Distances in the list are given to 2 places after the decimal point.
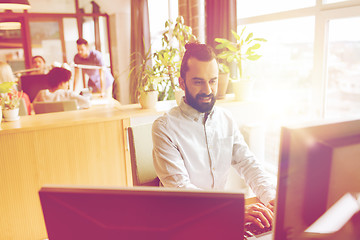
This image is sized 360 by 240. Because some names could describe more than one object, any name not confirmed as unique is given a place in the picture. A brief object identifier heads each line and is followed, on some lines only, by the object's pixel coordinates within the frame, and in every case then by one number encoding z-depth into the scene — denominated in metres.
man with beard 1.42
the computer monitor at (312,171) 0.61
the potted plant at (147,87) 2.38
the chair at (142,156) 1.56
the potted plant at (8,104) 2.19
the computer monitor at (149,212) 0.61
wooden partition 2.02
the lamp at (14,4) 3.11
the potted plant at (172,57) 2.38
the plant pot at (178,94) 2.42
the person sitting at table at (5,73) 3.47
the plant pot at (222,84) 2.45
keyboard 1.01
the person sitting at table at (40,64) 4.97
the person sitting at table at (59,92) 3.27
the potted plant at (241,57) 2.34
